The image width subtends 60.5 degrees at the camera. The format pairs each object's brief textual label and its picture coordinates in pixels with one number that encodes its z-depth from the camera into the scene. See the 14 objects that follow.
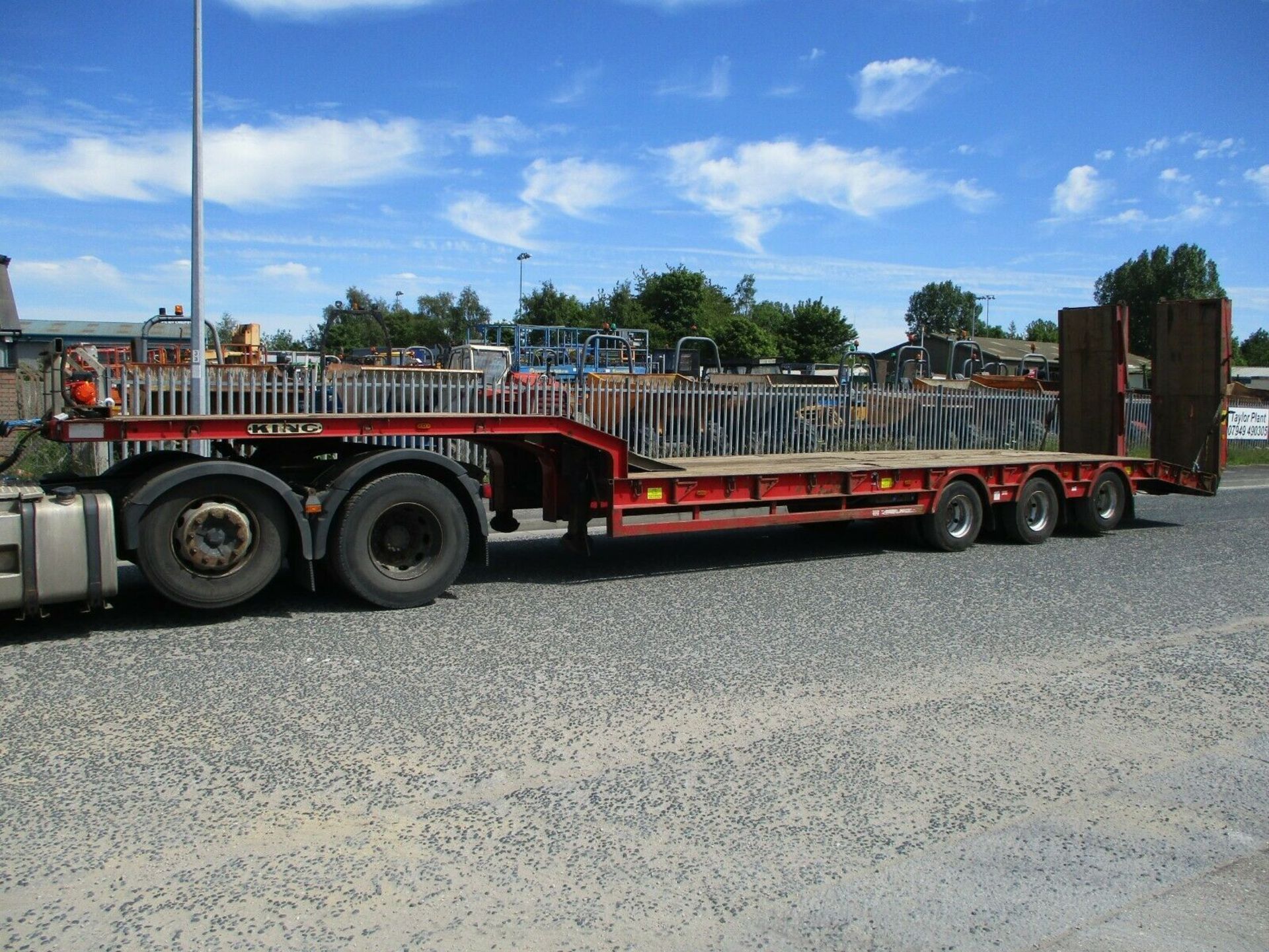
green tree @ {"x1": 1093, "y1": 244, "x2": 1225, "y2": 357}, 86.89
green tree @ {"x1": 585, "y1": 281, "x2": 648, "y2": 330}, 57.16
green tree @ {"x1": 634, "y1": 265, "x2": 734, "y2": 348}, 56.56
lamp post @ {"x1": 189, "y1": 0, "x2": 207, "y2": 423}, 14.50
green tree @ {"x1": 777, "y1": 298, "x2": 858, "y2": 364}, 57.44
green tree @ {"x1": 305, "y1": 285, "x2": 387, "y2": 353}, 45.06
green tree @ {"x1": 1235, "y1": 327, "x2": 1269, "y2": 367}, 110.12
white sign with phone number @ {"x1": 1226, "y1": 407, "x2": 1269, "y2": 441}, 31.72
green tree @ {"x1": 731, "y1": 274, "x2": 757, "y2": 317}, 100.38
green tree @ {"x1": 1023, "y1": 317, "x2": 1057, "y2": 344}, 100.25
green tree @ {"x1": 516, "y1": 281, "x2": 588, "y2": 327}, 57.97
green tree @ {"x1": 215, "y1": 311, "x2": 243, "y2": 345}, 60.35
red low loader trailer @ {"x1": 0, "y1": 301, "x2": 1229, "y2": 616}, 7.12
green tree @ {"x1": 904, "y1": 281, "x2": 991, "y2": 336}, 123.19
